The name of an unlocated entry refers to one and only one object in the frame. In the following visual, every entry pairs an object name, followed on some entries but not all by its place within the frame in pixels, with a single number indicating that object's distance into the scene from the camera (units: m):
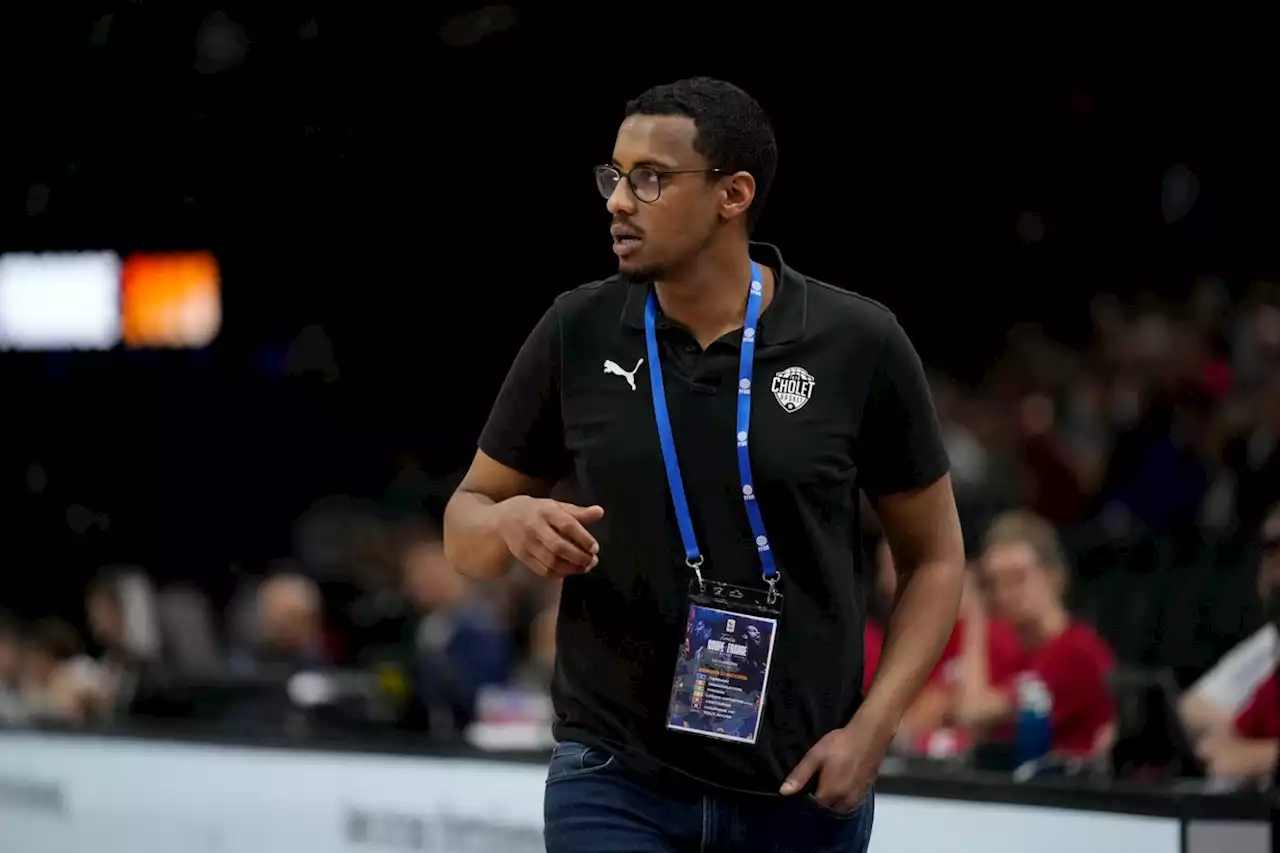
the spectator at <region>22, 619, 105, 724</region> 16.28
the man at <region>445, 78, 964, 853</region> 5.56
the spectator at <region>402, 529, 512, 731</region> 14.62
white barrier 9.23
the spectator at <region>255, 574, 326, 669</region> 17.00
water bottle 10.28
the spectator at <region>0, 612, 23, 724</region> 18.02
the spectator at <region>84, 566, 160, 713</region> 18.00
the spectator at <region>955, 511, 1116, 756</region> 11.28
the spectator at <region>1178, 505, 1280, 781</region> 10.68
